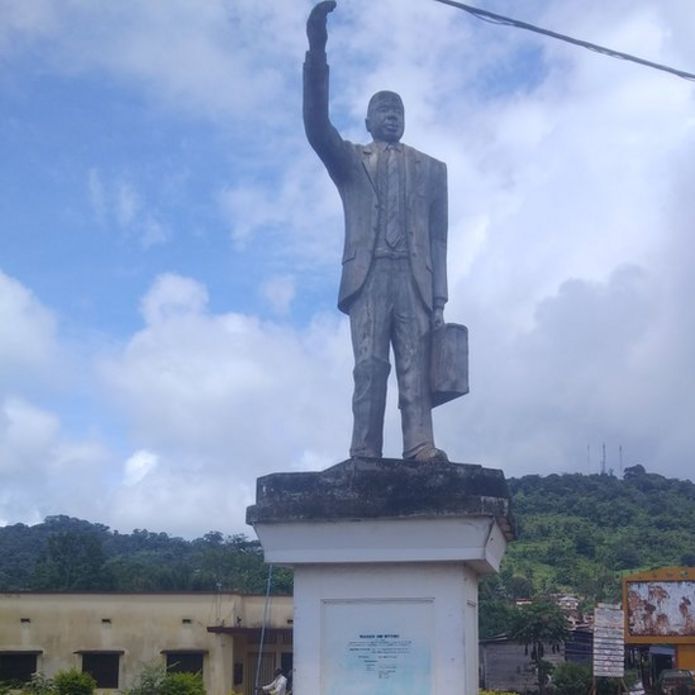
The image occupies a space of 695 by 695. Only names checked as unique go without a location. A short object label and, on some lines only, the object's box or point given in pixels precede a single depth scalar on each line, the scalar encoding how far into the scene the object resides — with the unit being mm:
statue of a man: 6922
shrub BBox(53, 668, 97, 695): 26844
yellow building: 35594
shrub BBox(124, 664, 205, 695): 23703
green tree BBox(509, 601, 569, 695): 41594
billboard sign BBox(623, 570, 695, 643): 29078
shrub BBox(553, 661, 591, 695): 36219
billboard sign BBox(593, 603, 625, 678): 19641
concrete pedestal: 6113
